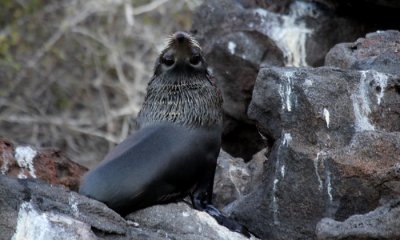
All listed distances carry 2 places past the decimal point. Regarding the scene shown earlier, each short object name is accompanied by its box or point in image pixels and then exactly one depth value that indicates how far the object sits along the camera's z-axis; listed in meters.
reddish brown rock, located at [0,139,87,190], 12.75
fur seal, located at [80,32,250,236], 11.39
